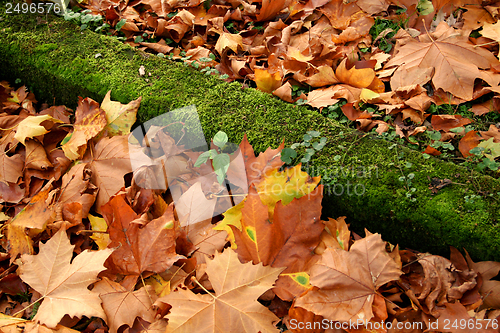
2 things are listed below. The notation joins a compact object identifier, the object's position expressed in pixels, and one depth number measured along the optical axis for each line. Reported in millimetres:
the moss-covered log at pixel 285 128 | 1290
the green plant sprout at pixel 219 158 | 1352
